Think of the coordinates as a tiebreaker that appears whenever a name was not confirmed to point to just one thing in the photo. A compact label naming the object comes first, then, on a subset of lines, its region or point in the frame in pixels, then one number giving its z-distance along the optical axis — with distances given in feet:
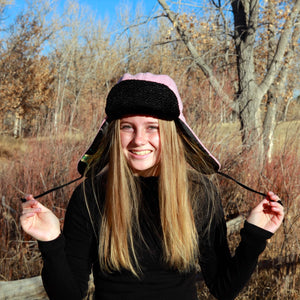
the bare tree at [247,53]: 18.10
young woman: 3.96
